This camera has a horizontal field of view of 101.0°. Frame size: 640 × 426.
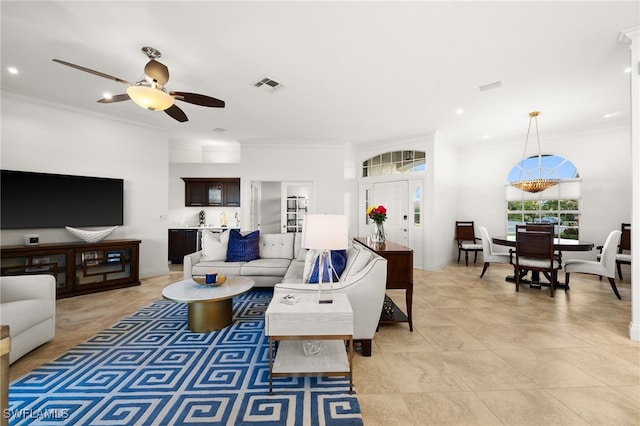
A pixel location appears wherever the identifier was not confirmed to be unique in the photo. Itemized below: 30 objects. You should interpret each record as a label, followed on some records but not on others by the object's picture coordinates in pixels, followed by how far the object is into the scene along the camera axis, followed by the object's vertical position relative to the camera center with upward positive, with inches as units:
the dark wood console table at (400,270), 105.4 -22.5
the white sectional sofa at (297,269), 86.9 -26.2
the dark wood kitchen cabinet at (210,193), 258.4 +21.1
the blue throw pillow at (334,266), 98.5 -20.4
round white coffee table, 99.5 -35.6
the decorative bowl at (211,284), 112.7 -28.8
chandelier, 187.0 +34.1
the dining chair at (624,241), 182.7 -18.9
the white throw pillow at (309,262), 106.5 -20.0
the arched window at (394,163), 229.5 +47.5
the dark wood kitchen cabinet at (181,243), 246.2 -26.9
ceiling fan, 92.1 +47.0
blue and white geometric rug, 61.1 -46.8
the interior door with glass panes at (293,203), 248.1 +10.7
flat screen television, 142.5 +8.3
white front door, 234.1 +7.8
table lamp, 80.0 -6.0
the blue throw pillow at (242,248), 161.2 -20.7
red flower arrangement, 128.6 +0.2
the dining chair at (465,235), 246.3 -19.4
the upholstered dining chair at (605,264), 144.1 -28.6
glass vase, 130.1 -9.3
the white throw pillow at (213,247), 161.3 -20.1
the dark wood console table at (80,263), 135.5 -27.6
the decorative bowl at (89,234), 157.9 -12.0
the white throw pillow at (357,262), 94.4 -17.6
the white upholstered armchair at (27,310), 79.9 -30.5
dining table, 149.0 -18.7
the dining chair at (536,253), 150.6 -22.7
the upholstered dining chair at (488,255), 184.5 -28.8
